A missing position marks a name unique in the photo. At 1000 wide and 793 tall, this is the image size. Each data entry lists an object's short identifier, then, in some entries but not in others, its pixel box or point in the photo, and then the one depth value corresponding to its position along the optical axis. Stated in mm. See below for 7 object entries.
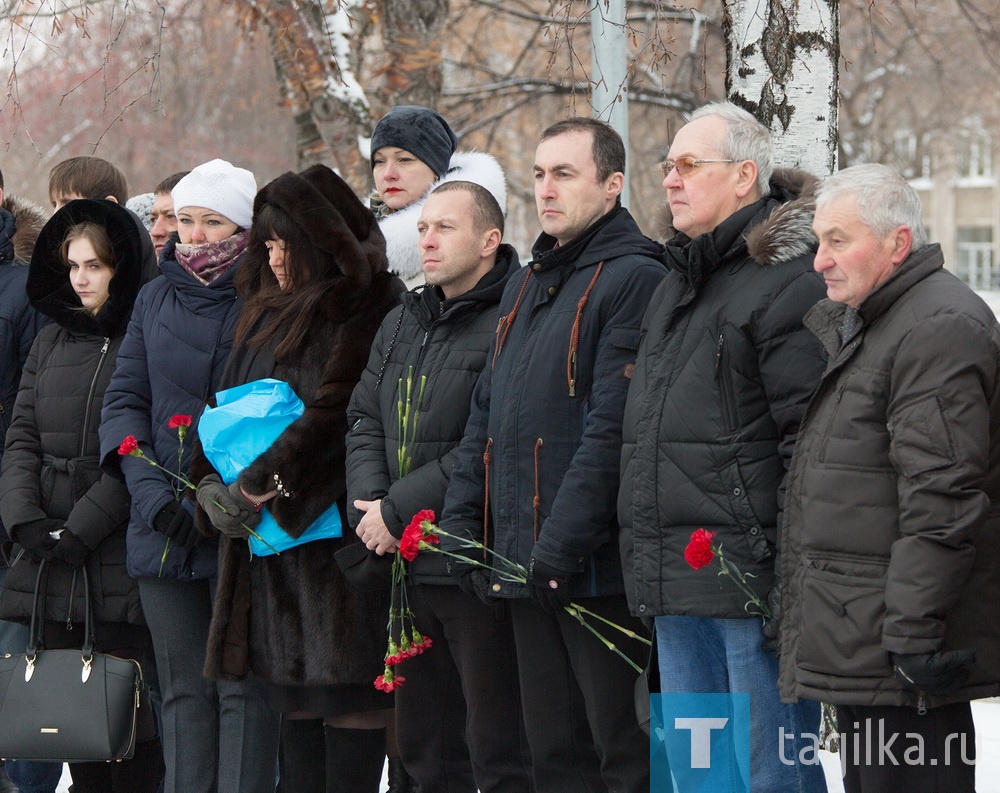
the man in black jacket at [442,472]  8211
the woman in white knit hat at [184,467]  9172
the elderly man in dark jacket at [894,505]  5867
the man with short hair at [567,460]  7437
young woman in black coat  9586
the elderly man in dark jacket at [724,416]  6844
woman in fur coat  8820
